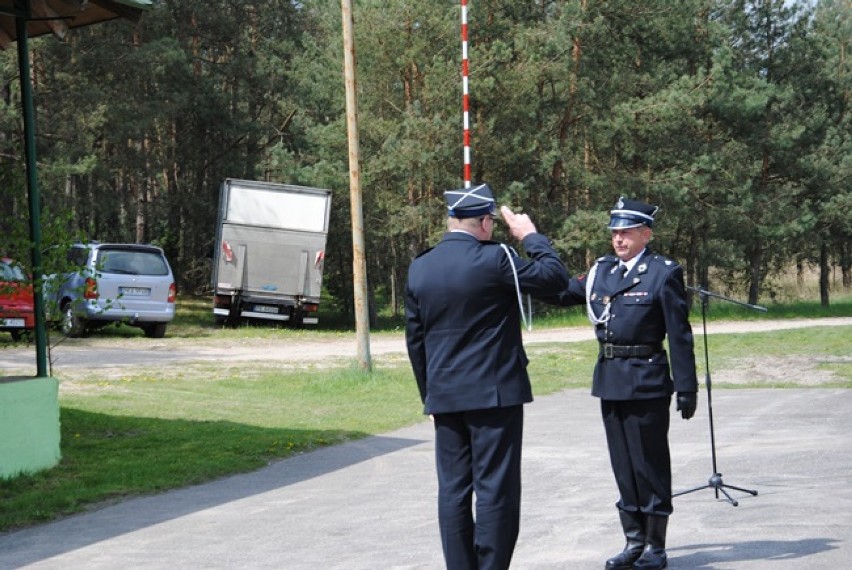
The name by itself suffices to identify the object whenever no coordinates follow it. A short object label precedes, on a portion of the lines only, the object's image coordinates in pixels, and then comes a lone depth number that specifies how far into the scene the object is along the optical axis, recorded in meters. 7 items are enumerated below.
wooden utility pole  18.05
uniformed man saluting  5.93
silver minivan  27.05
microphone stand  8.45
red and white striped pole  17.78
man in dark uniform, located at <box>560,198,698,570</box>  6.96
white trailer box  31.58
